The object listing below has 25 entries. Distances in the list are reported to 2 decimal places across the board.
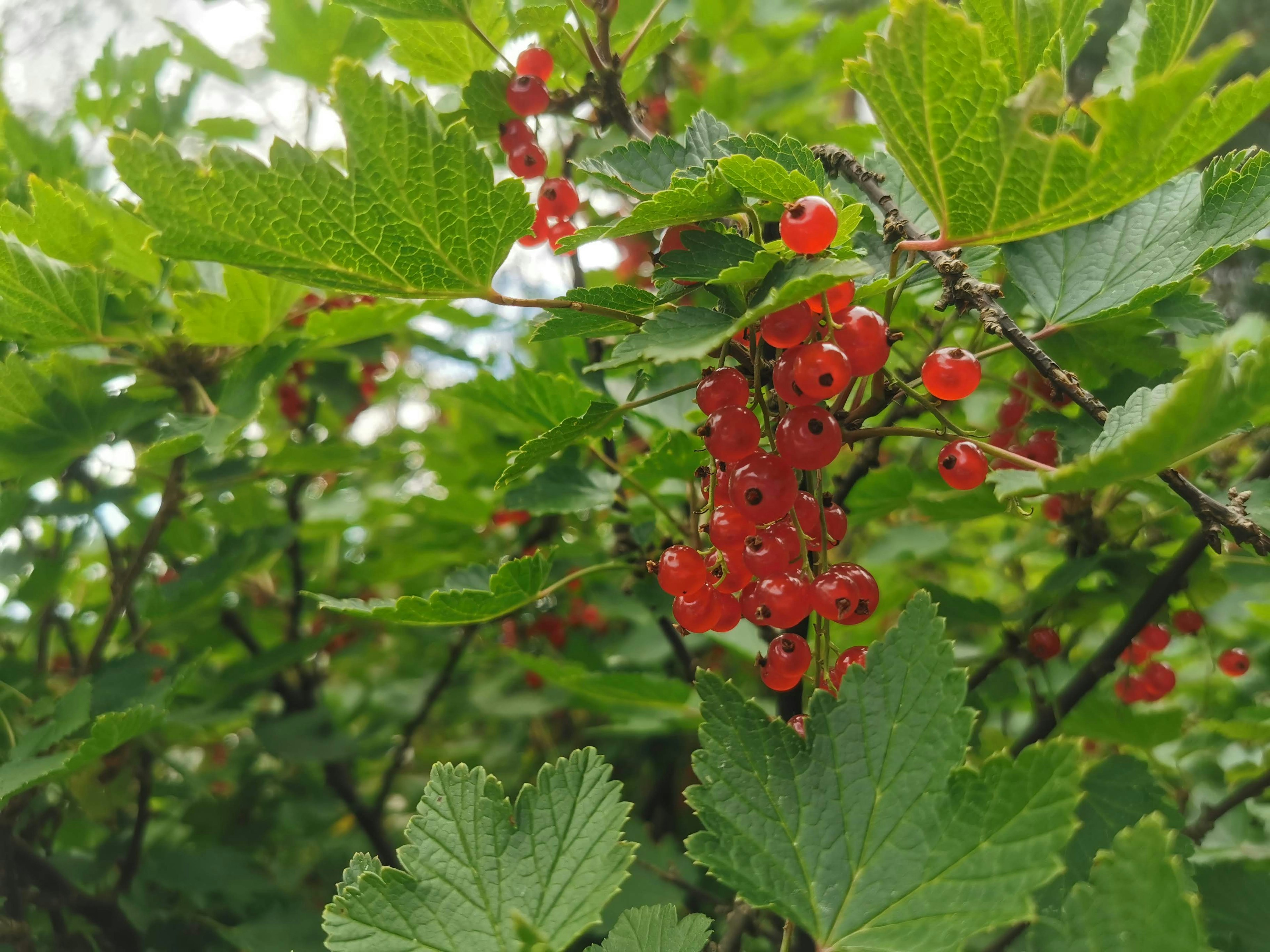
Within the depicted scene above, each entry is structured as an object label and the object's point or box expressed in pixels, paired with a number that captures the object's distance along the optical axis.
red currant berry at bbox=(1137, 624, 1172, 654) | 0.21
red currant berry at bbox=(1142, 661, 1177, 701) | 0.23
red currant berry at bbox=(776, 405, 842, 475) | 0.13
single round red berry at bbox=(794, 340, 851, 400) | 0.12
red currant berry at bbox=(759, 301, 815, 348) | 0.13
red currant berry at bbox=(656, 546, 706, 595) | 0.15
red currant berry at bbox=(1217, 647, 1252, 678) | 0.24
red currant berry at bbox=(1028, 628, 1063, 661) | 0.21
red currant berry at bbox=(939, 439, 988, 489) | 0.14
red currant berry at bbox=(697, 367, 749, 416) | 0.14
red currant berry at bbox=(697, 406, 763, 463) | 0.14
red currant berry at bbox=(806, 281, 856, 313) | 0.13
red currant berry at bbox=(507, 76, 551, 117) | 0.18
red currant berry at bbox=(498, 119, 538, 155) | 0.19
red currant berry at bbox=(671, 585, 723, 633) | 0.15
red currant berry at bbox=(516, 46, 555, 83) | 0.19
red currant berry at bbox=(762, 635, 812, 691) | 0.14
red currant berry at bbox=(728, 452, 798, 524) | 0.13
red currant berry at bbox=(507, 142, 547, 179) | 0.19
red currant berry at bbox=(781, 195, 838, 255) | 0.12
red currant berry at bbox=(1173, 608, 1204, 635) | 0.23
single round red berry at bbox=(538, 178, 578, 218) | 0.20
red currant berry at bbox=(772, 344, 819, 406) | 0.13
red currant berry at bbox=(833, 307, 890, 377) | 0.13
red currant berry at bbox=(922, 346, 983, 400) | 0.14
